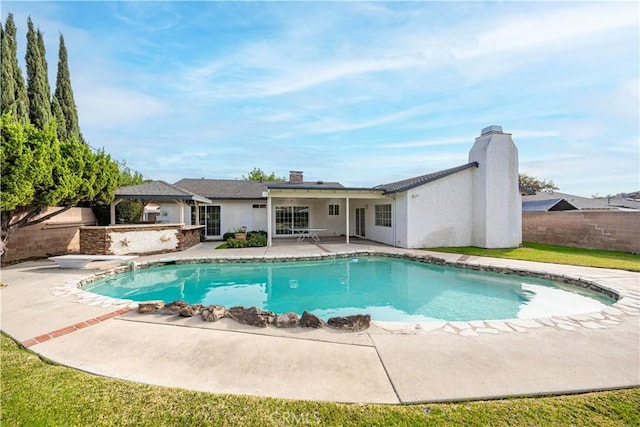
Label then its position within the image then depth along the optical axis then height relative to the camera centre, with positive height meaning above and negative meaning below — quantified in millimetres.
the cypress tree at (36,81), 14930 +7101
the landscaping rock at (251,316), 4648 -1625
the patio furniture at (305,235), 17253 -1061
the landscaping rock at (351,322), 4531 -1657
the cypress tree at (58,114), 16719 +6020
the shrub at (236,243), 14352 -1264
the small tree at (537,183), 38125 +4691
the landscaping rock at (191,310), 5051 -1634
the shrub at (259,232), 17359 -893
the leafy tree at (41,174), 7672 +1390
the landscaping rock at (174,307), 5248 -1634
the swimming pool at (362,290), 6484 -2015
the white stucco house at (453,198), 13758 +920
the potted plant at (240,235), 15125 -911
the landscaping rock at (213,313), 4867 -1633
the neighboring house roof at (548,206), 17438 +770
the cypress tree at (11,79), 12914 +6425
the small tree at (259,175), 49366 +7341
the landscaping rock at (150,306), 5250 -1621
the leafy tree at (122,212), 15759 +321
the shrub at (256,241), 14832 -1203
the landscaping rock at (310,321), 4594 -1659
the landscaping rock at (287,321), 4625 -1658
